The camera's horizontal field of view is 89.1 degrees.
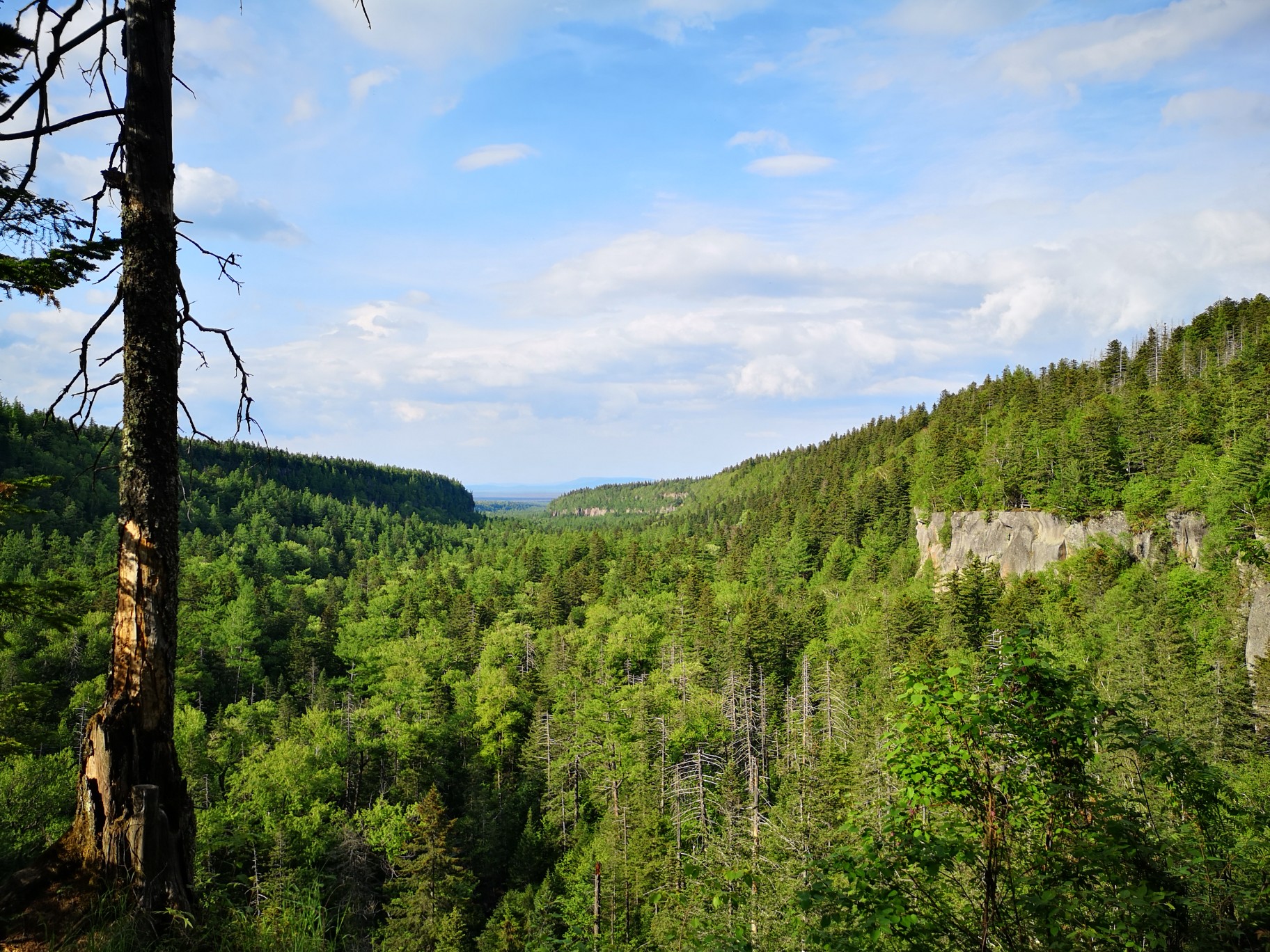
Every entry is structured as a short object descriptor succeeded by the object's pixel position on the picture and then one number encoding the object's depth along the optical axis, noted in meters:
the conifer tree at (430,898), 22.98
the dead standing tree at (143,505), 4.41
